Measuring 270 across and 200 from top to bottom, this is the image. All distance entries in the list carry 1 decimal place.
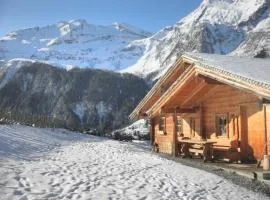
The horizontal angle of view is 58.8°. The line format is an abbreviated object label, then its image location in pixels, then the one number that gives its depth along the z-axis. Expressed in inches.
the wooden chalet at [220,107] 330.9
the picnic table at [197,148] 400.1
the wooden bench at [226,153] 388.2
